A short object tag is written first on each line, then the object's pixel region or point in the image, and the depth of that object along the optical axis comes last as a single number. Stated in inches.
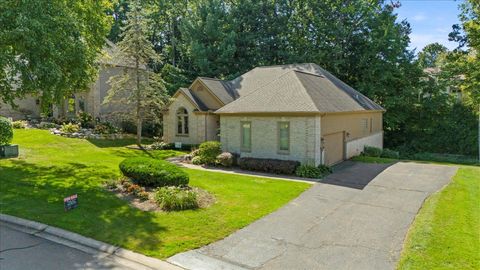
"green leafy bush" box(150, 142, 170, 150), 1043.7
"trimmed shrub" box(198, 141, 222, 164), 794.8
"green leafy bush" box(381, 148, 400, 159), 1039.0
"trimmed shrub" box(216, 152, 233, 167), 770.3
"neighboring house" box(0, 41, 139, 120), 1284.4
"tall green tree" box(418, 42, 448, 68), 1414.6
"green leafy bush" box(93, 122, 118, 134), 1153.1
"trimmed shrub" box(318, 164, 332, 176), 690.2
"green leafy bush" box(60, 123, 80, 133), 1101.1
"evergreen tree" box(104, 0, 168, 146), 990.4
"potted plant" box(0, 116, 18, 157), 740.0
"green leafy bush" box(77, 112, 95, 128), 1203.2
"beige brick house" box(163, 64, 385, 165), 712.4
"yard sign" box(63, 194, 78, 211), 399.9
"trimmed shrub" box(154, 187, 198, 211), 424.8
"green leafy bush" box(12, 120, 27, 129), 1151.6
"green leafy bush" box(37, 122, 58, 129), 1165.1
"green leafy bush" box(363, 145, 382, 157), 983.6
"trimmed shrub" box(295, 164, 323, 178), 662.5
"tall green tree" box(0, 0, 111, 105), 511.5
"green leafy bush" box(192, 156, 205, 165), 804.0
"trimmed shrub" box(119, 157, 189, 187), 497.7
